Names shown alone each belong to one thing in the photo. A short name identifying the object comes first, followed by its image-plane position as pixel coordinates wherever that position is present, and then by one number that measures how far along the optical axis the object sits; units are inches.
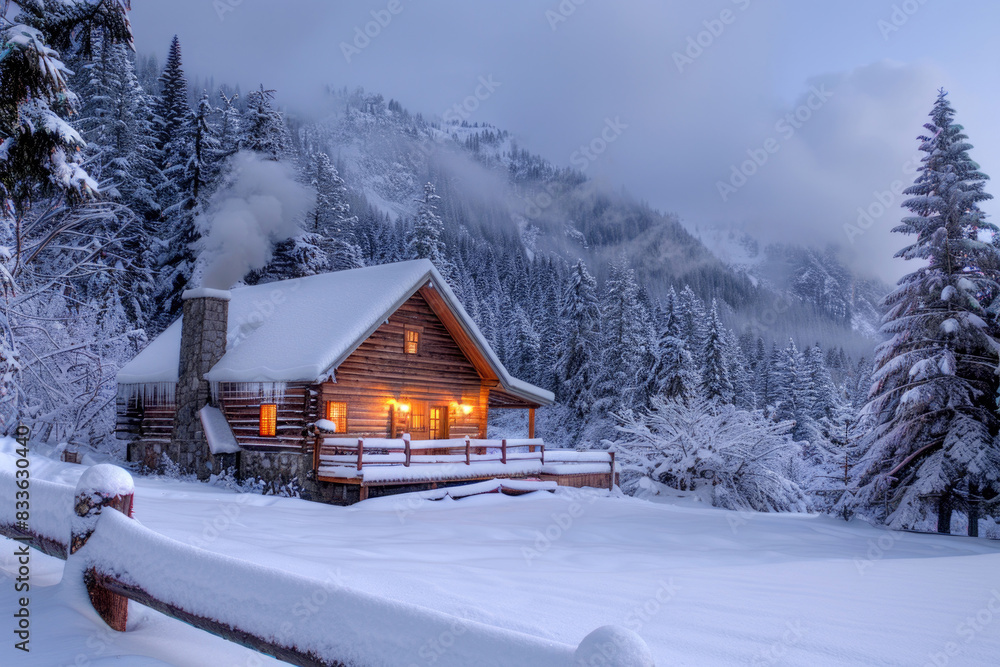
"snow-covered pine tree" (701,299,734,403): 1721.2
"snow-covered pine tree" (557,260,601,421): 1838.1
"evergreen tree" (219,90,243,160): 1378.0
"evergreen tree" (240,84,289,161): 1379.2
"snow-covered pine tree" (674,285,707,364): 1750.2
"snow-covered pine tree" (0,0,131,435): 299.7
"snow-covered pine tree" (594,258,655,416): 1712.6
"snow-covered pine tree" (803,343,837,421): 2193.7
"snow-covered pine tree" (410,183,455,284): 1710.1
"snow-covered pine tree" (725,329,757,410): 2126.0
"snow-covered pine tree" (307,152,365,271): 1653.5
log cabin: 674.2
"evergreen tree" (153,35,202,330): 1374.3
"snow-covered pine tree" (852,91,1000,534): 627.5
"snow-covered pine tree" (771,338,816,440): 2171.5
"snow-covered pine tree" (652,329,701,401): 1594.5
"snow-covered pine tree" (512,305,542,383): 2532.0
